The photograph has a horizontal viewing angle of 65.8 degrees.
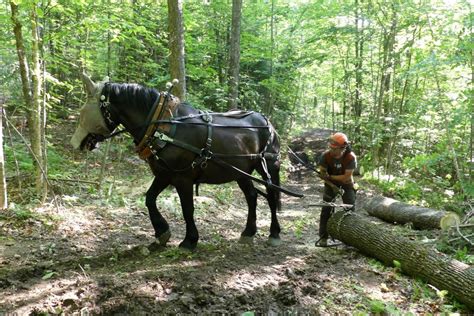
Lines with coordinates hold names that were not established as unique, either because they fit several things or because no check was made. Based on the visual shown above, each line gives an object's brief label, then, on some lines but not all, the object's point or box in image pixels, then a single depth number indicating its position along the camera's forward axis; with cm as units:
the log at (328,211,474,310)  408
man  579
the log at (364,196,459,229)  763
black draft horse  450
